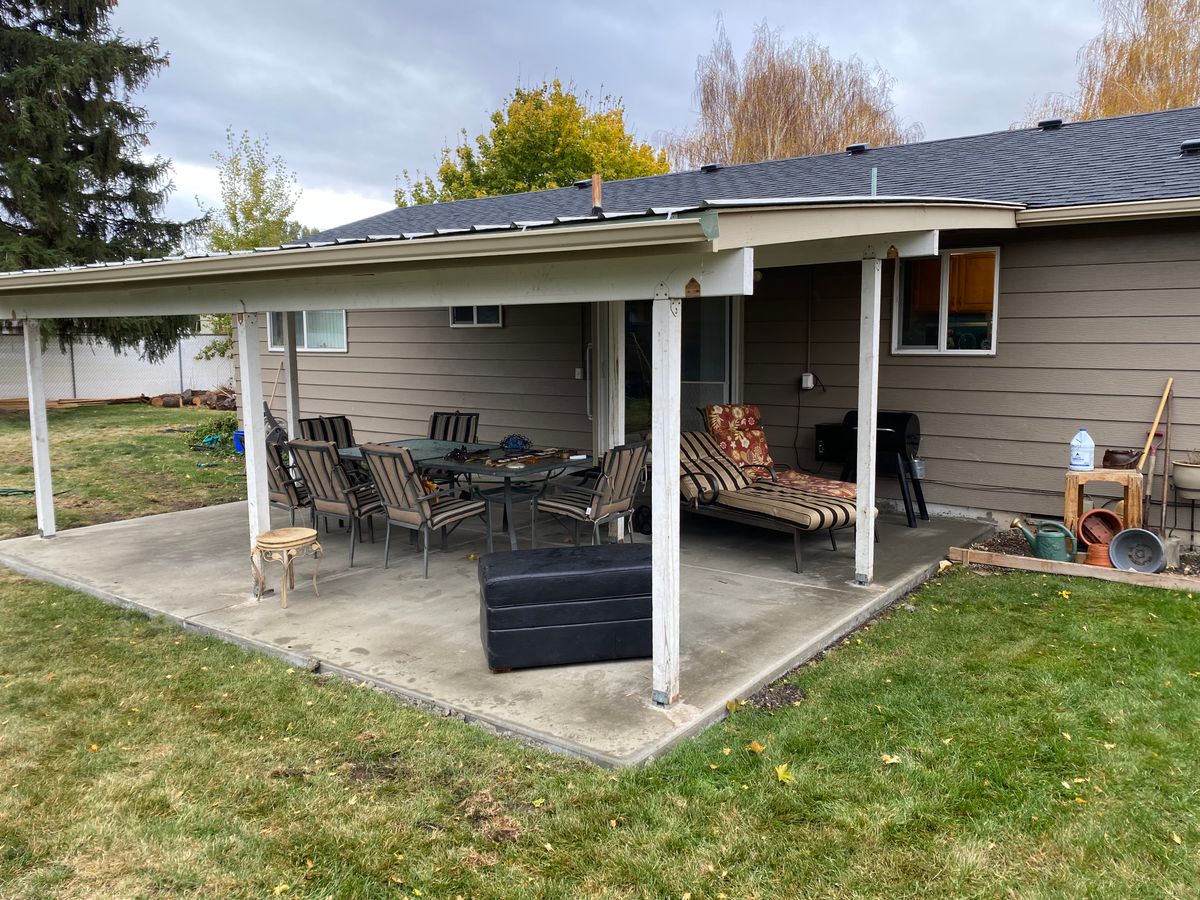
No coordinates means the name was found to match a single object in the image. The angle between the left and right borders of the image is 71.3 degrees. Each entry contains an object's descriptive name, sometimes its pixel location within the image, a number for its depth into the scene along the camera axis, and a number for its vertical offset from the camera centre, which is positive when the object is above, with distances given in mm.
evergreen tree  16266 +4391
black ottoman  3915 -1149
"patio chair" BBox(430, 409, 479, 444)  8500 -600
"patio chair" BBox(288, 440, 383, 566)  5905 -858
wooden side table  5555 -805
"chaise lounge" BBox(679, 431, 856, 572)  5586 -925
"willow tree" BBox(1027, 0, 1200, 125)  16250 +6132
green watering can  5668 -1200
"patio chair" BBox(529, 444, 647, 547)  5629 -906
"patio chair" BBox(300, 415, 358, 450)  7809 -591
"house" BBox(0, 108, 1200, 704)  3555 +437
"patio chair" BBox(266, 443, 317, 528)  6293 -880
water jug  5746 -596
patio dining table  6008 -723
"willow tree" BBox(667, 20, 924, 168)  23125 +7301
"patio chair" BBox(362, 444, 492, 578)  5500 -869
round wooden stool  5055 -1100
